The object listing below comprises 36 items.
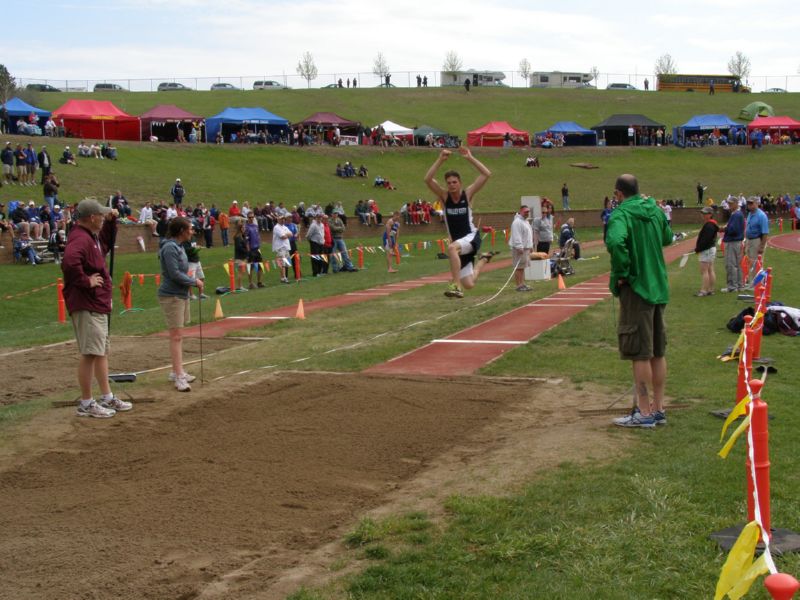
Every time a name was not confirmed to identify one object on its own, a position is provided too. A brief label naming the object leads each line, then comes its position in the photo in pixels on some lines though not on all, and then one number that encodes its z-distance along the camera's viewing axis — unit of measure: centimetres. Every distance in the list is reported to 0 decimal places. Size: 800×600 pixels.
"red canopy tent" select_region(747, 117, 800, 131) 7301
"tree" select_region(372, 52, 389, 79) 14000
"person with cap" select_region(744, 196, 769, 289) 1973
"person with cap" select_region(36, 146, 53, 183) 3841
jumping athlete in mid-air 1130
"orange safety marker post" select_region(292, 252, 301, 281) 2773
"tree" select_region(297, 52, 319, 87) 13400
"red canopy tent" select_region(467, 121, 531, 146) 6894
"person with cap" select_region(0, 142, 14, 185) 3681
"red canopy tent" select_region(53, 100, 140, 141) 5185
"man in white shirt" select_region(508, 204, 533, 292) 2103
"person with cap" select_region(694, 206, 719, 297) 1842
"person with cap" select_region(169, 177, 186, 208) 4066
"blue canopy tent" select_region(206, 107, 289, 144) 5994
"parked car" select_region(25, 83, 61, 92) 8825
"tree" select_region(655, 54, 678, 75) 15138
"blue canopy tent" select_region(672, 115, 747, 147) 7362
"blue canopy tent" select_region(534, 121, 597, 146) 7188
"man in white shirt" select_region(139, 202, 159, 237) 3391
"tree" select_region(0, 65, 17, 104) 8084
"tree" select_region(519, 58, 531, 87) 11971
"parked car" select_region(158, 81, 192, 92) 10000
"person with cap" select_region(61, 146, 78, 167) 4387
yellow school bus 10938
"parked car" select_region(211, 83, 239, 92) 9971
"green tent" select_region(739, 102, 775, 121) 8338
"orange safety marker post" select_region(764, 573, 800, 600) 280
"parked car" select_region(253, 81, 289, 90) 10458
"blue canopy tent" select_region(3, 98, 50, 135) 4941
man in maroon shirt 903
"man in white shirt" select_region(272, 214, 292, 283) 2728
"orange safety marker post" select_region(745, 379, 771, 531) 428
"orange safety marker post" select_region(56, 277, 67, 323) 2010
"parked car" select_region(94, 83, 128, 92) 9812
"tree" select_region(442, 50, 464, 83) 15162
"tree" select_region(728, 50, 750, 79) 14600
